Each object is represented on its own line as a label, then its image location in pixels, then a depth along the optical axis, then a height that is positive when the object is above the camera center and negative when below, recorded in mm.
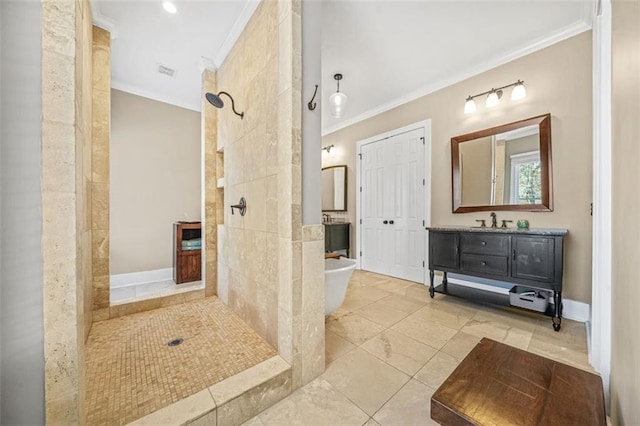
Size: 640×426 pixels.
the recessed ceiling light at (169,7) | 1884 +1659
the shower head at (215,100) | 1875 +886
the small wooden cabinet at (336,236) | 4180 -451
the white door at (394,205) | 3365 +89
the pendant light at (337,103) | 2732 +1262
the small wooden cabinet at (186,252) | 3123 -555
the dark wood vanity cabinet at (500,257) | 2029 -453
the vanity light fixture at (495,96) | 2456 +1266
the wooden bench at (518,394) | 681 -597
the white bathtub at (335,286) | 1869 -614
